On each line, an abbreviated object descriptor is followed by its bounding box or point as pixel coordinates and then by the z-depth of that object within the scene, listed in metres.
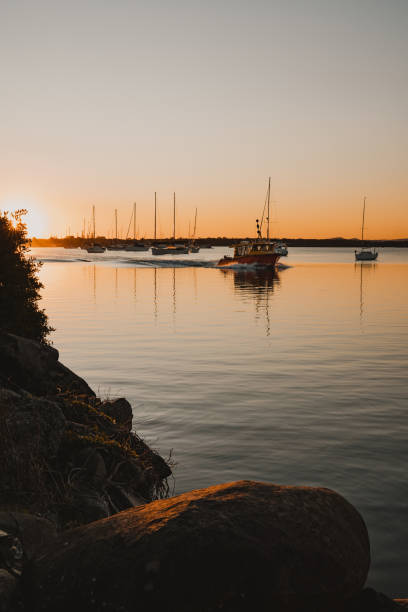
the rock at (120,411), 10.64
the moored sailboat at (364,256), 121.81
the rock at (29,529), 5.02
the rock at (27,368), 10.23
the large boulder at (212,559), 3.83
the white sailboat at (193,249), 188.86
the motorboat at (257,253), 79.29
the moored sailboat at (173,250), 137.38
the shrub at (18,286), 13.05
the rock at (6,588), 4.00
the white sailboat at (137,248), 196.14
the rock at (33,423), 7.11
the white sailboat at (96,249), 194.25
